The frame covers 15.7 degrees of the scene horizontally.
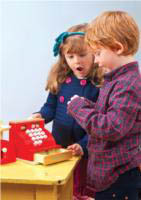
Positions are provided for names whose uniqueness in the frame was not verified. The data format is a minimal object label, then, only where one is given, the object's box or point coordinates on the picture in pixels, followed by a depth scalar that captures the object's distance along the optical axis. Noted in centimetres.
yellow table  139
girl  182
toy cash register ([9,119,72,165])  152
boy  149
